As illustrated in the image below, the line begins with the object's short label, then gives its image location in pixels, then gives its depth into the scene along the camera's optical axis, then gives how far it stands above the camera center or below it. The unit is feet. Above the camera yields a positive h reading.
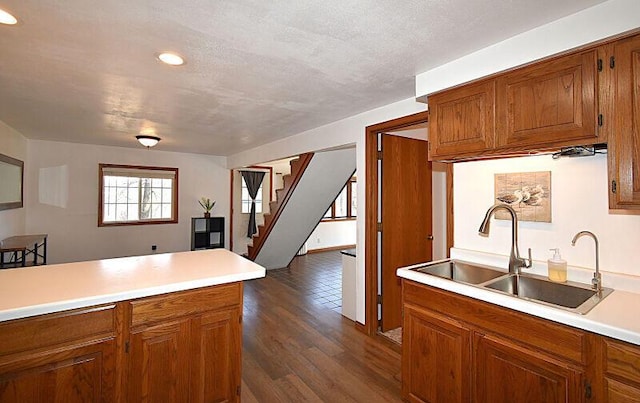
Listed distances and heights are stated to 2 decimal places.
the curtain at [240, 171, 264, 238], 23.16 +1.40
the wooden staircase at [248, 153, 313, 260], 14.75 +0.24
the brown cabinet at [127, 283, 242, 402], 5.45 -2.67
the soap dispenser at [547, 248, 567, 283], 5.89 -1.20
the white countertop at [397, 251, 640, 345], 4.01 -1.54
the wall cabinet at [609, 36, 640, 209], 4.53 +1.11
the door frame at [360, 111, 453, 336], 10.42 -0.85
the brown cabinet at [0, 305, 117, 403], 4.47 -2.33
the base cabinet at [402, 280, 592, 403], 4.48 -2.50
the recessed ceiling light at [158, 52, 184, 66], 6.46 +3.16
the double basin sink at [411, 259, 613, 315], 5.48 -1.58
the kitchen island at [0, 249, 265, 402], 4.59 -2.13
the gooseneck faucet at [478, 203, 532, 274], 6.48 -0.77
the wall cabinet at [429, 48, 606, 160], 5.04 +1.78
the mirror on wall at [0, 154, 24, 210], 12.09 +1.02
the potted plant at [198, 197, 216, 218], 21.24 +0.12
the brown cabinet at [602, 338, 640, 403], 3.91 -2.14
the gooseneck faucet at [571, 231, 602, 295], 5.43 -1.25
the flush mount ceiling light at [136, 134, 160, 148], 13.65 +2.94
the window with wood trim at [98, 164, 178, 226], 18.58 +0.68
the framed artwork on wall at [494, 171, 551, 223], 6.50 +0.27
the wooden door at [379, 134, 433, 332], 10.71 -0.27
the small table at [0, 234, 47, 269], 11.82 -1.58
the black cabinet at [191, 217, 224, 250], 20.43 -1.68
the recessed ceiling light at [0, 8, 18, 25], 4.99 +3.11
